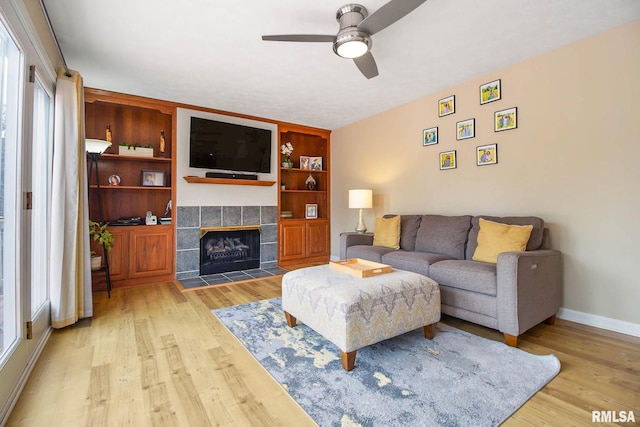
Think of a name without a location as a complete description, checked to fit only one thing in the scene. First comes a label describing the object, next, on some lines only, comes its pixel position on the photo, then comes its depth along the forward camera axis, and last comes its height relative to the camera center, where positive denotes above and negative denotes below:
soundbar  4.28 +0.60
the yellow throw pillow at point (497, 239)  2.51 -0.24
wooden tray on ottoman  2.19 -0.44
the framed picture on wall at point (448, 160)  3.53 +0.65
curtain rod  2.09 +1.50
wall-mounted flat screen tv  4.16 +1.03
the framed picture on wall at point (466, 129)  3.34 +0.97
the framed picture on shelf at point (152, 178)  4.00 +0.52
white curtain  2.37 +0.07
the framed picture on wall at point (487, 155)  3.15 +0.64
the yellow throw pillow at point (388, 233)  3.66 -0.25
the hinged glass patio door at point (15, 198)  1.57 +0.11
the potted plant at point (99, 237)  3.24 -0.23
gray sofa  2.12 -0.50
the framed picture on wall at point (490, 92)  3.10 +1.30
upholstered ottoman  1.79 -0.61
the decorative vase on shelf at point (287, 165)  5.12 +0.87
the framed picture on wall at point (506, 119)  2.98 +0.97
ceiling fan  1.96 +1.29
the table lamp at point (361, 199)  4.23 +0.22
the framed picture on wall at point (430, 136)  3.72 +1.00
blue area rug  1.43 -0.97
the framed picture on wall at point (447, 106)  3.51 +1.31
